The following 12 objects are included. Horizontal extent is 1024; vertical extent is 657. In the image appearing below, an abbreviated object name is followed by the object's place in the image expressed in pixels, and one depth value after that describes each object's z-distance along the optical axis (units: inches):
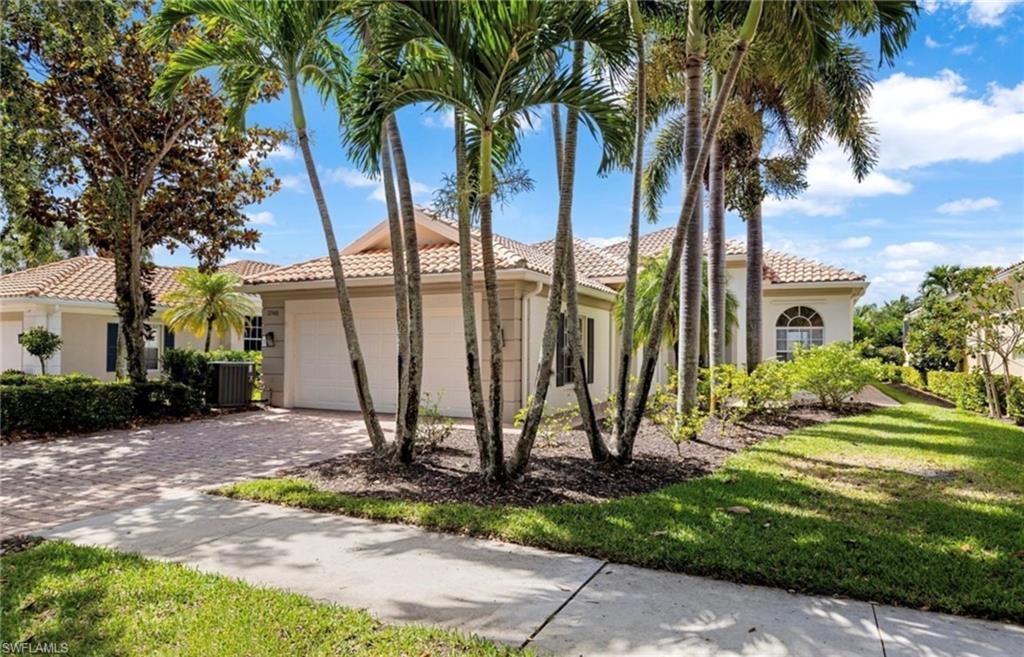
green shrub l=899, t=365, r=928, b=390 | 929.1
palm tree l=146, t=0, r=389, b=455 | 251.6
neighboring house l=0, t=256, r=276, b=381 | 698.8
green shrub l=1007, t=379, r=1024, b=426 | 495.5
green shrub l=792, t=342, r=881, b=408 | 477.1
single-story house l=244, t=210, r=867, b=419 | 448.8
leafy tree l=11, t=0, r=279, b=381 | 449.7
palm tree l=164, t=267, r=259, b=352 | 772.6
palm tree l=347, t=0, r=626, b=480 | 211.0
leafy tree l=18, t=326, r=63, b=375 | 659.4
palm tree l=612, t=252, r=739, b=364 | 567.5
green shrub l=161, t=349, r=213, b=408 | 534.9
